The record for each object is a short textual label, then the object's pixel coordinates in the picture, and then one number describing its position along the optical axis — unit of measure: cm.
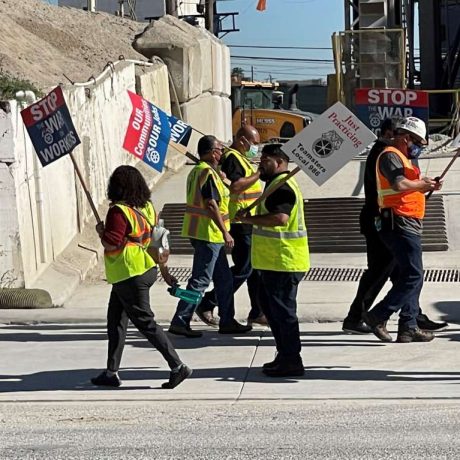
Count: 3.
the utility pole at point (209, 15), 3660
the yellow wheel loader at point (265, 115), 3334
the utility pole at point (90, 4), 3112
